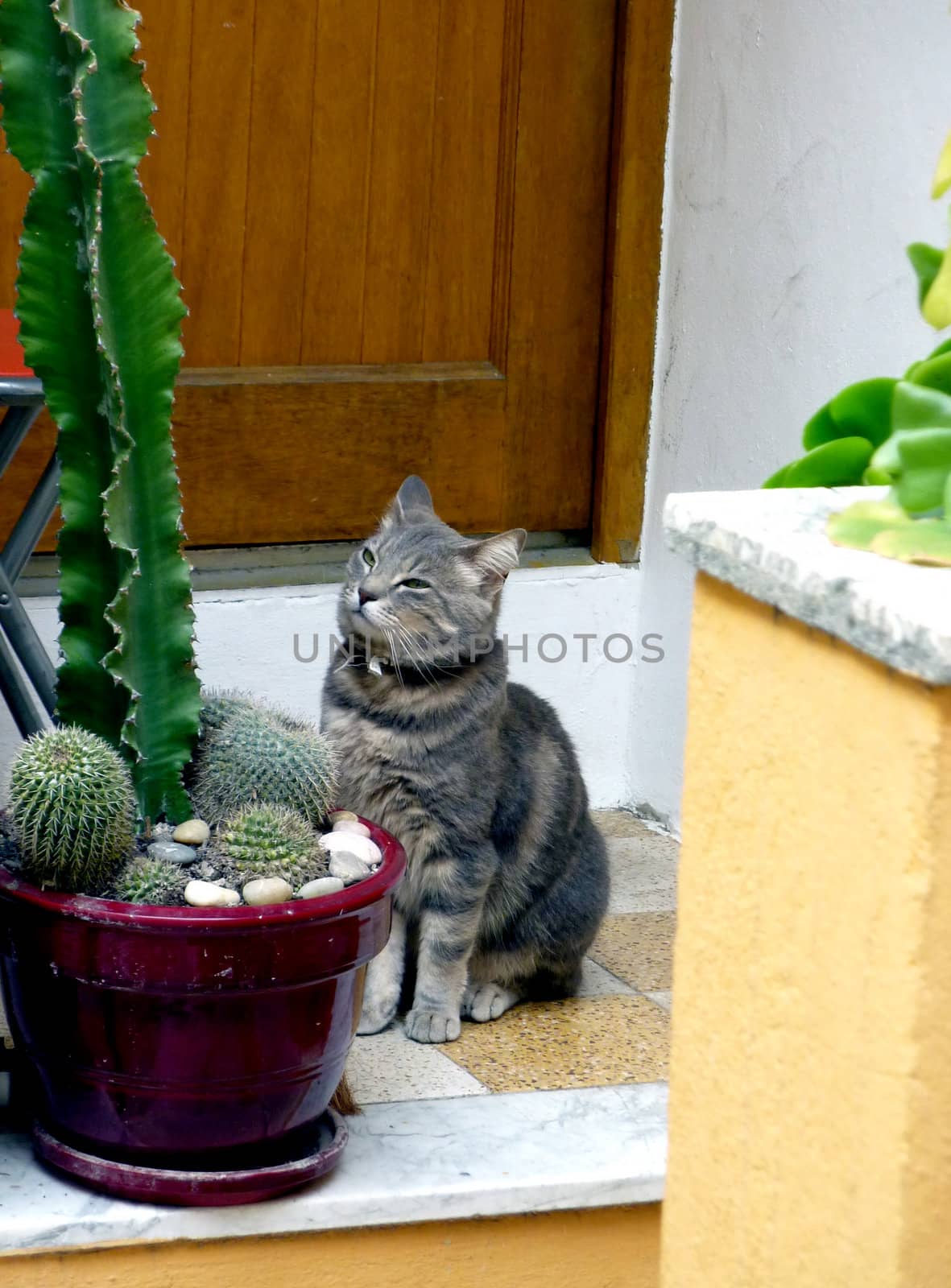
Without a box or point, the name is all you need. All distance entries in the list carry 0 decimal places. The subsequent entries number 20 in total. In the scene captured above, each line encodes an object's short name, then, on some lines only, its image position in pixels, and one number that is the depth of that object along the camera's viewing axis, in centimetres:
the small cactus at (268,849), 368
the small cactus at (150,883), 365
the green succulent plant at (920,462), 316
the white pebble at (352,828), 380
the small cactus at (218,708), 382
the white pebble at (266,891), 365
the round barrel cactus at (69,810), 362
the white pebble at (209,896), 364
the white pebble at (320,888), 367
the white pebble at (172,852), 371
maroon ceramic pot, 362
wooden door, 440
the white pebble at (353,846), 375
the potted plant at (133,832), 363
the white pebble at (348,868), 371
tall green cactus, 365
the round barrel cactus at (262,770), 377
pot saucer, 367
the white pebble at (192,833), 374
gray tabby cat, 406
